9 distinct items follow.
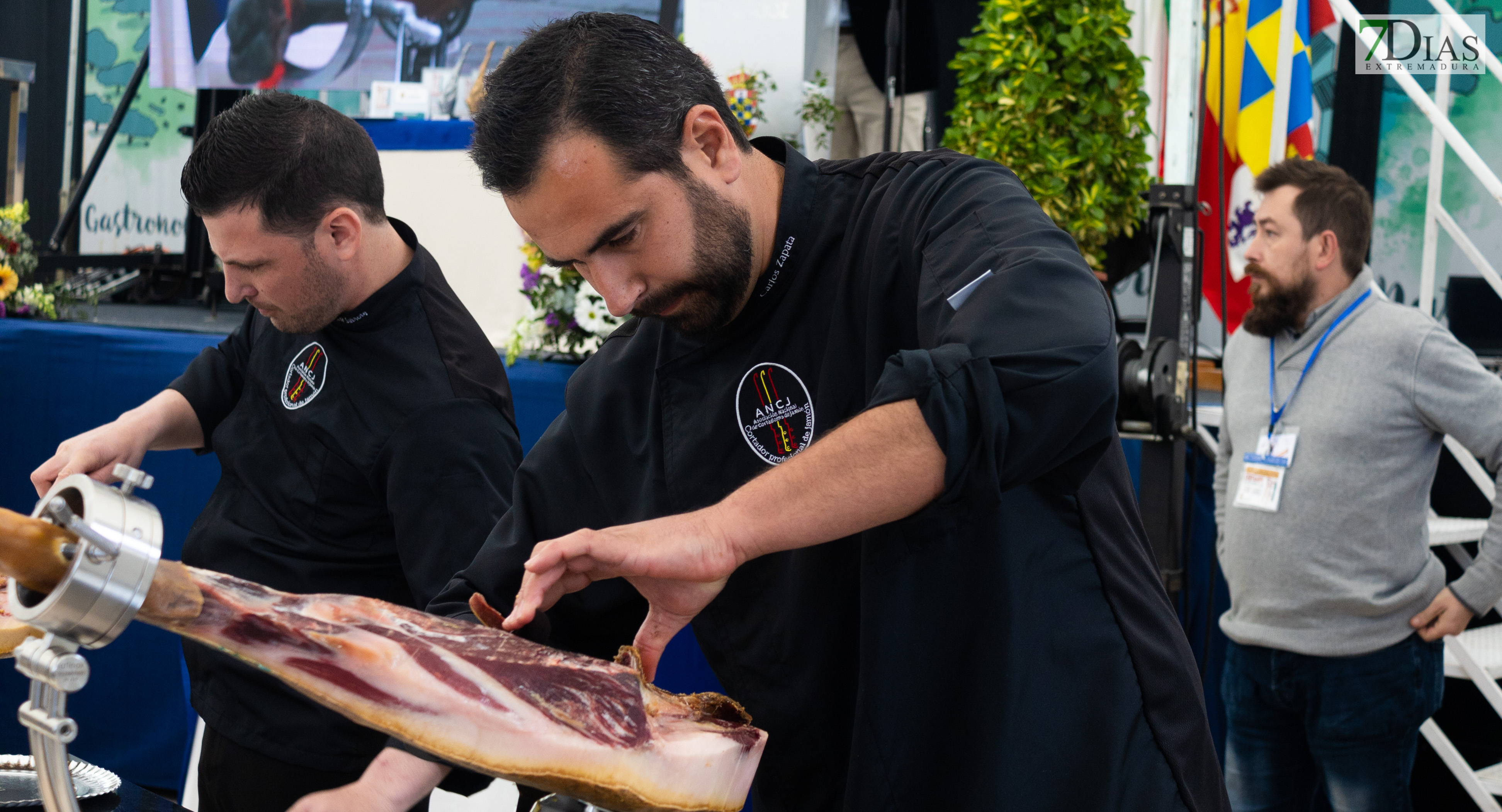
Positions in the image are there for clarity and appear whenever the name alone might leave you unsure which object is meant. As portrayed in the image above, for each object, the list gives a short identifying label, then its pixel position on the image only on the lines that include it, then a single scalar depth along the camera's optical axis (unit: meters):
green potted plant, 2.86
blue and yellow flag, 3.48
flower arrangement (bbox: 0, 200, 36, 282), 4.14
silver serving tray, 1.37
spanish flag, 3.49
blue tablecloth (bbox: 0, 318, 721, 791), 3.58
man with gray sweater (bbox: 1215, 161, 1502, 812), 2.57
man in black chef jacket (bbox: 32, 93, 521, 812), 1.62
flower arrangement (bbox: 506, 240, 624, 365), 3.04
